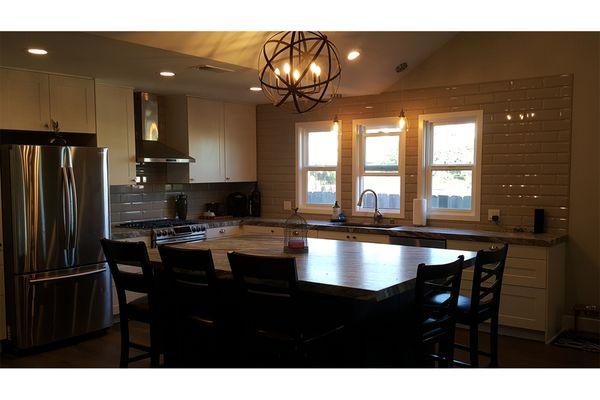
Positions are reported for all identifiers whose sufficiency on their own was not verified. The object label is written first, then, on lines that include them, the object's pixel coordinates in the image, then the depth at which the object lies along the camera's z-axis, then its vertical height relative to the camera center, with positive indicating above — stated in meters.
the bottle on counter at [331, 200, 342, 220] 5.90 -0.35
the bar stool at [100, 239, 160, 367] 2.85 -0.61
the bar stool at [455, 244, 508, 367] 2.84 -0.73
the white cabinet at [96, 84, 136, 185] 4.91 +0.49
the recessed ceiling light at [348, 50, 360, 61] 4.63 +1.10
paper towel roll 5.34 -0.33
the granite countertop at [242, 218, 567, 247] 4.36 -0.49
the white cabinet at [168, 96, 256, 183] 5.82 +0.51
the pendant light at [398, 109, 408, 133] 5.28 +0.57
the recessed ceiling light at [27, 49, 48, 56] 3.66 +0.91
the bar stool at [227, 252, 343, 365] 2.33 -0.58
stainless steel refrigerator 3.99 -0.46
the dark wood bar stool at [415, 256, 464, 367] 2.46 -0.66
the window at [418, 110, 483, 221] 5.12 +0.15
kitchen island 2.32 -0.45
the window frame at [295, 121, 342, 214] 6.18 +0.15
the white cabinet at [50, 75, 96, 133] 4.50 +0.68
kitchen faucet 5.65 -0.36
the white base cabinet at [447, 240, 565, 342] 4.32 -0.91
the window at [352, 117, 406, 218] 5.63 +0.17
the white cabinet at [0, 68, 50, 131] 4.18 +0.66
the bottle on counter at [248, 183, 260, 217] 6.63 -0.30
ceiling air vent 4.15 +0.90
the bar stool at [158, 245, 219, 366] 2.63 -0.66
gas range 4.98 -0.48
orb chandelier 2.77 +0.61
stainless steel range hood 5.50 +0.50
